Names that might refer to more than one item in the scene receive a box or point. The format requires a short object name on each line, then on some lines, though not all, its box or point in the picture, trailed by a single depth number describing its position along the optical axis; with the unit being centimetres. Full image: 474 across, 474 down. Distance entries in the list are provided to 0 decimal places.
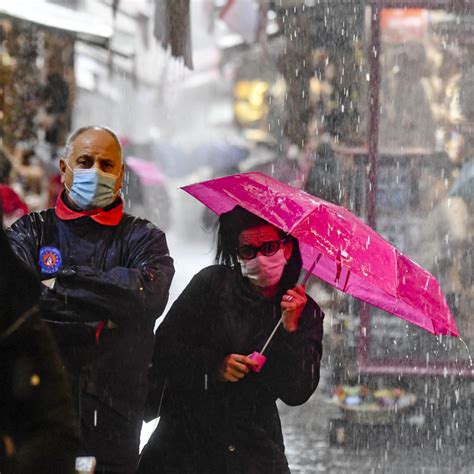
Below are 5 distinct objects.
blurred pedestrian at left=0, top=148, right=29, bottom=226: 1571
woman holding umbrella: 941
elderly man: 937
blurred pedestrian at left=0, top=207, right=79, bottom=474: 473
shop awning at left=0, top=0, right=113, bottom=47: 2152
